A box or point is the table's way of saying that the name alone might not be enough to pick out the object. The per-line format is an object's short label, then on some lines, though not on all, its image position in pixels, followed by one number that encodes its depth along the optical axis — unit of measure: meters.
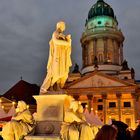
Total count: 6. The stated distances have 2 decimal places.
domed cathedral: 50.75
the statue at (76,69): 63.55
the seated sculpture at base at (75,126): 7.46
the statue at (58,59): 9.30
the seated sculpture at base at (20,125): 7.73
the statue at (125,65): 59.93
